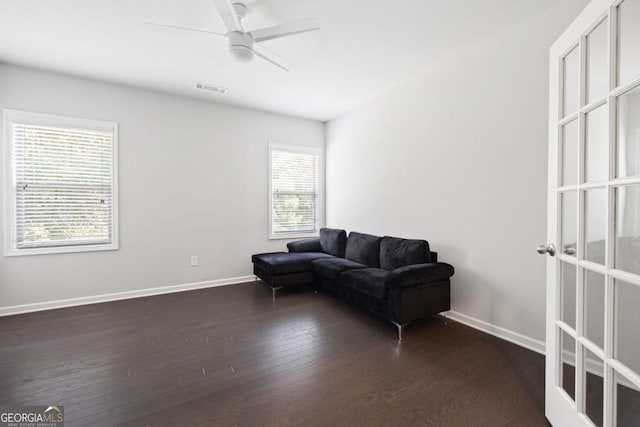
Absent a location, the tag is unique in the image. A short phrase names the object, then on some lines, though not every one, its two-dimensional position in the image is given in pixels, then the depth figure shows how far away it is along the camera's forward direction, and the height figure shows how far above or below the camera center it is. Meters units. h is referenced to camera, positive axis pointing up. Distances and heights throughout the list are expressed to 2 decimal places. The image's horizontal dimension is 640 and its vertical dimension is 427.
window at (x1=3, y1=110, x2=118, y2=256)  3.20 +0.32
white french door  1.12 -0.04
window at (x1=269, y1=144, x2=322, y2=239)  4.92 +0.39
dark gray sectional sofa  2.68 -0.69
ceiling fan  2.05 +1.40
